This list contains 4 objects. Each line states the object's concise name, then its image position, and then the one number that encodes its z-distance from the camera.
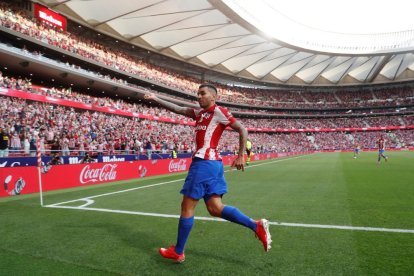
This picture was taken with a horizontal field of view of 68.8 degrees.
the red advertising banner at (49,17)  29.49
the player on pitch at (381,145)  21.17
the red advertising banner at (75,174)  10.20
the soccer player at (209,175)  3.63
